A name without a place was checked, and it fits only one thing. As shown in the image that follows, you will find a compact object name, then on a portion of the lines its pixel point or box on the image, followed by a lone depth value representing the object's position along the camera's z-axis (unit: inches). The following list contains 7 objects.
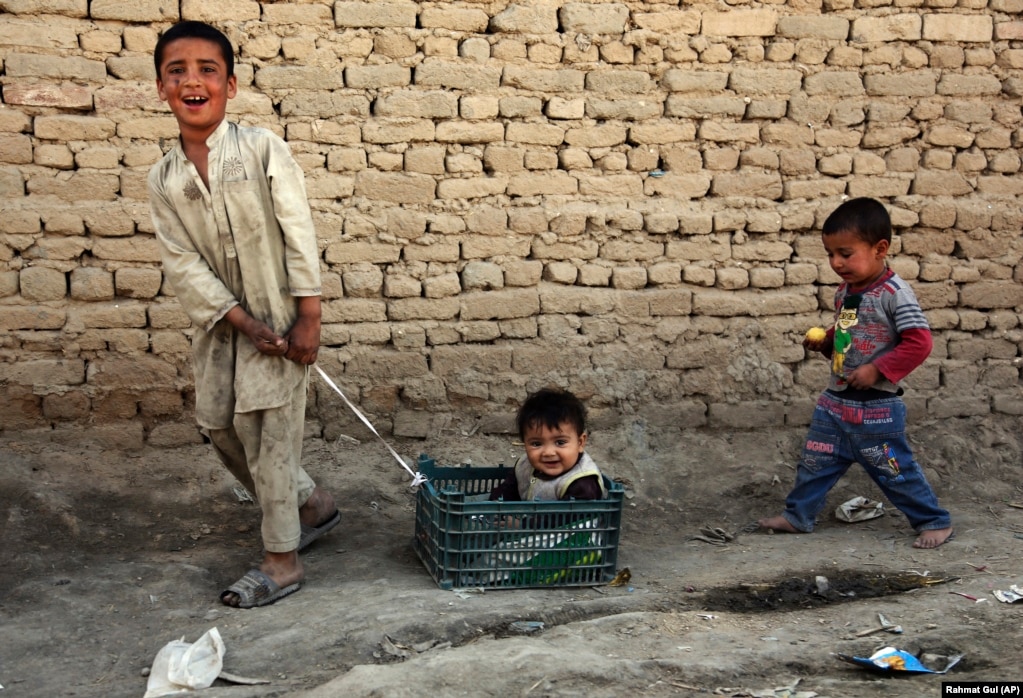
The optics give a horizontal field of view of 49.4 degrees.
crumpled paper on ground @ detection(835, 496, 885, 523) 191.0
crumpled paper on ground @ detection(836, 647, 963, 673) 125.0
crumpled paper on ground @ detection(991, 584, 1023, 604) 148.1
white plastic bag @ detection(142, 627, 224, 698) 124.7
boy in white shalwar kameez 142.0
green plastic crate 150.9
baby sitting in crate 159.0
